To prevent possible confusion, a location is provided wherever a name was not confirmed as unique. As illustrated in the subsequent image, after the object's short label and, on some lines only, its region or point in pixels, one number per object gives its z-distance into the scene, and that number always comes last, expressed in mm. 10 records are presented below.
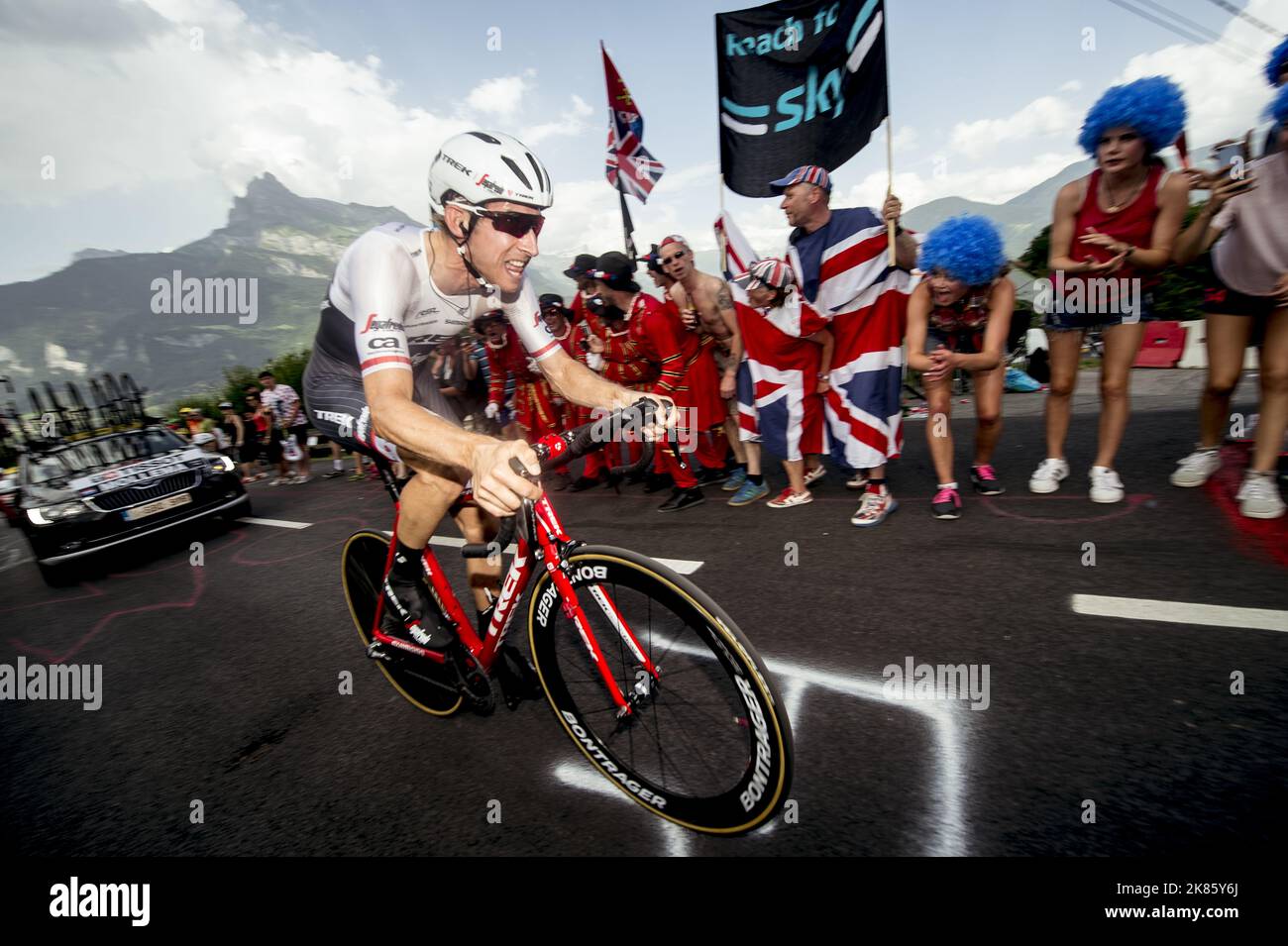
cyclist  1924
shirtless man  5164
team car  5988
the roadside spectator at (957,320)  3885
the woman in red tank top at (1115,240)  3584
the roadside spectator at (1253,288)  3314
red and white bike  1630
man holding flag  4258
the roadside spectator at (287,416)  10938
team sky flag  4816
